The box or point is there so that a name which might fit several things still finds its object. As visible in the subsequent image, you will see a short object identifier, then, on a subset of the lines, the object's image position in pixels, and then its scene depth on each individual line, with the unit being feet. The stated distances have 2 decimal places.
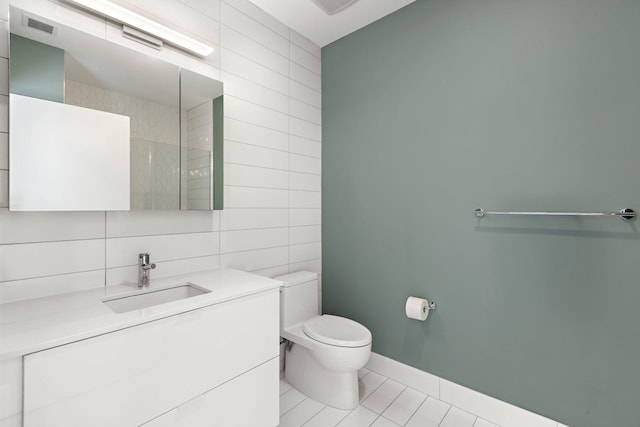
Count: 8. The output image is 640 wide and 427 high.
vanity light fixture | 4.36
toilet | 5.54
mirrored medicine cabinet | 3.76
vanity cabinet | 2.82
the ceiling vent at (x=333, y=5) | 6.43
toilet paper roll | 5.99
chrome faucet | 4.57
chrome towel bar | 4.26
